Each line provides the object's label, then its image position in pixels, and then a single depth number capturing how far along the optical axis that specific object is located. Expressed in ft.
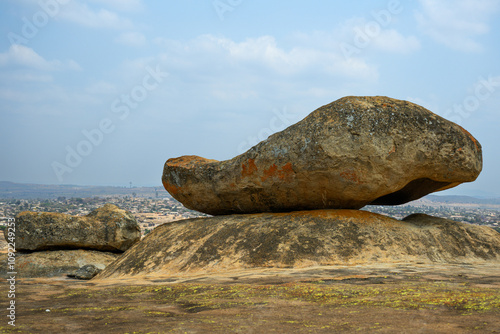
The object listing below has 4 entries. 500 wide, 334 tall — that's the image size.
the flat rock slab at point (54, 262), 50.32
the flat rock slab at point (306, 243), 33.81
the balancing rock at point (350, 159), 35.40
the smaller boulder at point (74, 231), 52.24
